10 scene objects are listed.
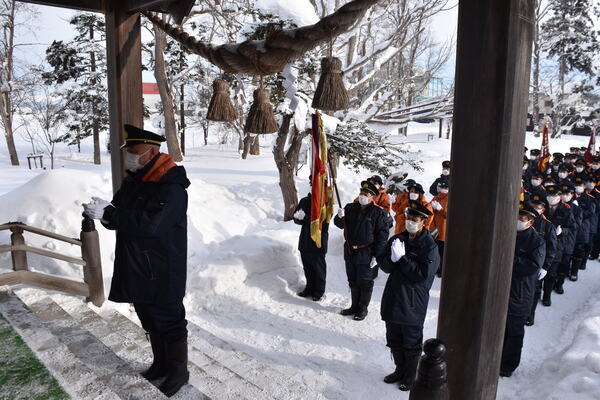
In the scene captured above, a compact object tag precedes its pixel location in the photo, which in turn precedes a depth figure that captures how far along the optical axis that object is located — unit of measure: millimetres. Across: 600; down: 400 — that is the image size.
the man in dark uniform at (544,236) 6102
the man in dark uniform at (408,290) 4324
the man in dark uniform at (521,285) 4773
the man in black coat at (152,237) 2922
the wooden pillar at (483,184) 2129
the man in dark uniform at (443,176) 9008
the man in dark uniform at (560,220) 6930
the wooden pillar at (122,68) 4543
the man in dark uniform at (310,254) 6496
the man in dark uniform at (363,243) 5926
